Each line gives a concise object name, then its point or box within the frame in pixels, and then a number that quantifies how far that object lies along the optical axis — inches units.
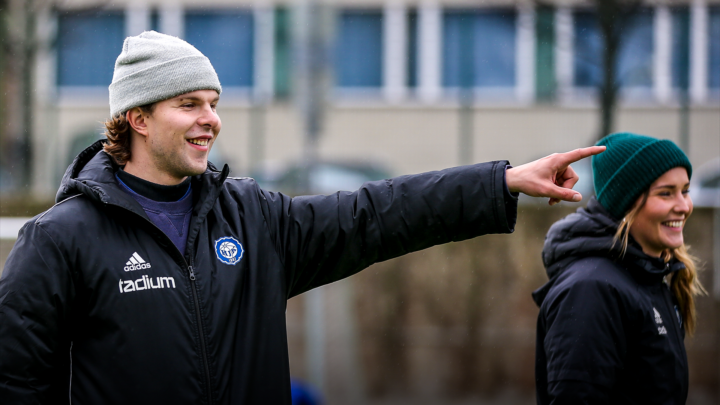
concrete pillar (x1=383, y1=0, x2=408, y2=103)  1027.3
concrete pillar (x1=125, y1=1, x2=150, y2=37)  966.4
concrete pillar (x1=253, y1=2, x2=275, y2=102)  938.7
